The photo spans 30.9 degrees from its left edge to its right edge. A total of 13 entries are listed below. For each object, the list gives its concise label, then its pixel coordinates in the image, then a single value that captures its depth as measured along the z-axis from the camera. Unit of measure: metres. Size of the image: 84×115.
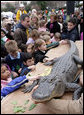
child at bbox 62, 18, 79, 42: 4.21
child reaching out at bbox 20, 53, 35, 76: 2.96
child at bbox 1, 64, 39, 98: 2.26
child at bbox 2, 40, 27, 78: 3.04
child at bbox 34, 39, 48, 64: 3.40
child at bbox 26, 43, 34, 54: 3.63
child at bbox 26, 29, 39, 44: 3.89
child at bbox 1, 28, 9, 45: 4.14
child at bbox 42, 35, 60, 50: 4.21
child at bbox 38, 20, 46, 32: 5.26
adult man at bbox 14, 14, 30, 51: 4.01
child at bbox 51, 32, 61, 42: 4.75
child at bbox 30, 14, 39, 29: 4.83
